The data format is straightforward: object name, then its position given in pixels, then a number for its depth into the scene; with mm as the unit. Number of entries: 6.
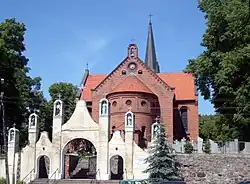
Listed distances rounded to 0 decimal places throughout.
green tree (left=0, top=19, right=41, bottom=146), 39844
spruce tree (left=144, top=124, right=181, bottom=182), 30750
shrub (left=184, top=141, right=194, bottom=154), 34031
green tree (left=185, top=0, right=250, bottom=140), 30938
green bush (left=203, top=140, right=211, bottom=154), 34188
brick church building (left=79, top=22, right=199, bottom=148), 44906
